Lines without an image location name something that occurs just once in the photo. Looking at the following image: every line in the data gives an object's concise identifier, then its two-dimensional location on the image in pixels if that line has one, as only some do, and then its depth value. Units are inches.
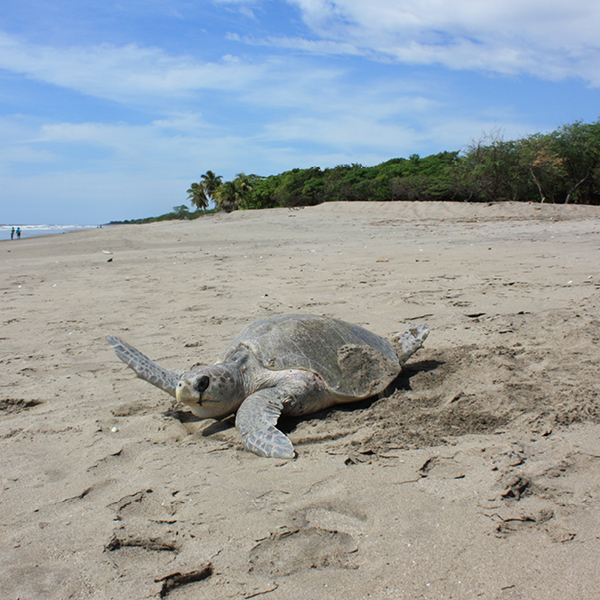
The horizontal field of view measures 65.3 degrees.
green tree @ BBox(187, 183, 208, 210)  2963.6
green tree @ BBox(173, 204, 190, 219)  3242.1
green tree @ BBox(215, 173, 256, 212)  2536.9
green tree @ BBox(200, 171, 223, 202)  2878.9
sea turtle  117.3
